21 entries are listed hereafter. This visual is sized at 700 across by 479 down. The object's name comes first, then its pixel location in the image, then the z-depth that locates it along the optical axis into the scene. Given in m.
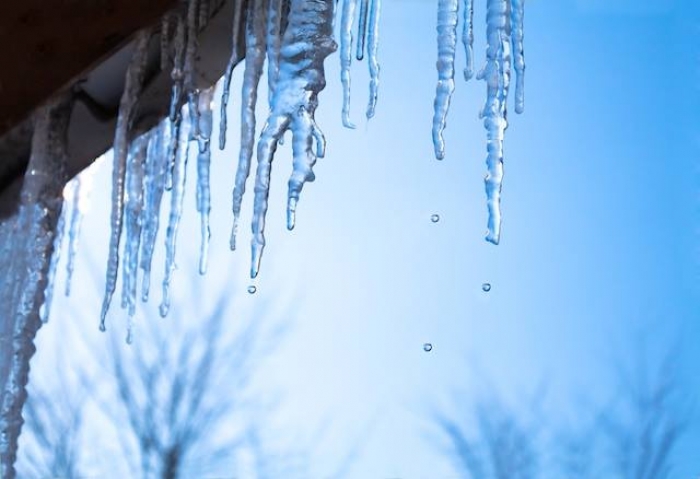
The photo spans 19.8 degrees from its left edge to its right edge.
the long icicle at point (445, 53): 1.08
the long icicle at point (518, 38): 1.09
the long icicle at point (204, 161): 1.14
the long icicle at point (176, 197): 1.17
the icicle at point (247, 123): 1.08
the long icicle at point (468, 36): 1.08
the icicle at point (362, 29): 1.08
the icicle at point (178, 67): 1.05
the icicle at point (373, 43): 1.09
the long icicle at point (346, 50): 1.09
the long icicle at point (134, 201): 1.21
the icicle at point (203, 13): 1.05
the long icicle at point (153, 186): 1.20
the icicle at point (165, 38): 1.04
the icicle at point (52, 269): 1.27
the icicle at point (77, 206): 1.32
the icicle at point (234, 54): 1.05
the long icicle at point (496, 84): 1.08
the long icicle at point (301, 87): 1.03
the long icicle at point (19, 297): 1.21
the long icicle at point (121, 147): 1.07
